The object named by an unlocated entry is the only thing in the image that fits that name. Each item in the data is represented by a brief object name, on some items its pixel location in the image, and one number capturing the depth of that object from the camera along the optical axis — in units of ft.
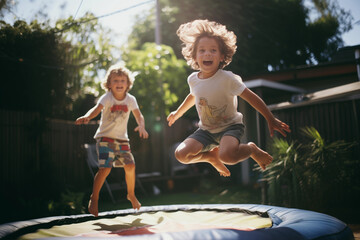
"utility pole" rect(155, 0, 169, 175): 19.21
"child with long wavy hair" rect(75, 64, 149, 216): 8.90
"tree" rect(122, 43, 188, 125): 18.79
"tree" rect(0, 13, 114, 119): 13.76
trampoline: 5.49
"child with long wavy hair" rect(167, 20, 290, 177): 7.37
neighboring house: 13.64
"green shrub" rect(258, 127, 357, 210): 12.16
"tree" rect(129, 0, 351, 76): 28.81
